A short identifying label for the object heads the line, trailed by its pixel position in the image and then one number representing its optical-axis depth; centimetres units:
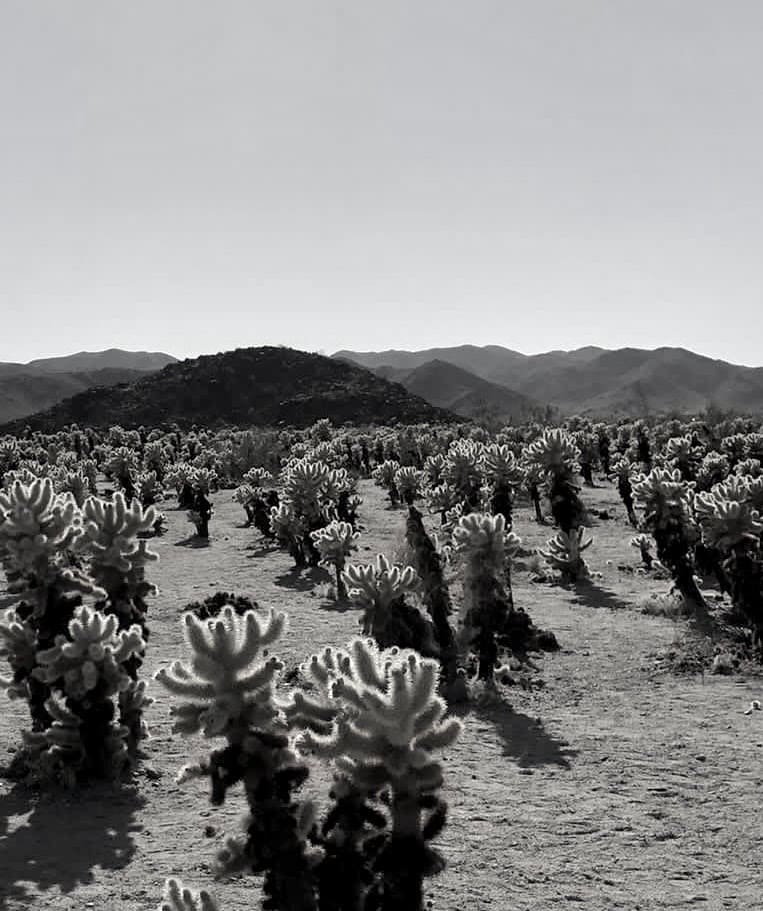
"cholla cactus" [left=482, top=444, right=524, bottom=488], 2816
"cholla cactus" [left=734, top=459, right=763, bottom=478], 3394
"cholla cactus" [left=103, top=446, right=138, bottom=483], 4681
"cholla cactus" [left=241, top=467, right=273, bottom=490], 4541
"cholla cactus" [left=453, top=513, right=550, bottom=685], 1596
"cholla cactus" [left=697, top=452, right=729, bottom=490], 3541
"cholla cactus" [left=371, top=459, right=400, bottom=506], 4469
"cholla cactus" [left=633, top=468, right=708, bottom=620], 2080
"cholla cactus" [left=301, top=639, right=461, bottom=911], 512
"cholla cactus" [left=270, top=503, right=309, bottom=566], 2889
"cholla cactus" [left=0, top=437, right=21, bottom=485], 5253
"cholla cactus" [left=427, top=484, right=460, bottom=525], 3206
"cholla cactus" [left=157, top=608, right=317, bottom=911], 552
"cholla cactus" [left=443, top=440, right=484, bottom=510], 2891
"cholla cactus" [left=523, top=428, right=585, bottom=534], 2542
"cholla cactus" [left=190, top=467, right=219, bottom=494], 3794
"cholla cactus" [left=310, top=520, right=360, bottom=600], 2378
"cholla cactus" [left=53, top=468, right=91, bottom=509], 3653
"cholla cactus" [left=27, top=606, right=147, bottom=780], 1085
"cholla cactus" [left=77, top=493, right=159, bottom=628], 1280
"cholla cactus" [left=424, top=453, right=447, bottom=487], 4410
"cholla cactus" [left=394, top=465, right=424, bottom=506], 4081
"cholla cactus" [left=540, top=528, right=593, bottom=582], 2567
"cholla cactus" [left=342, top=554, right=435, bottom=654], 1467
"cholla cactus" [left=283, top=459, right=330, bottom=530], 2991
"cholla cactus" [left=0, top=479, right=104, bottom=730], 1139
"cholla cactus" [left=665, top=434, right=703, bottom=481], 3941
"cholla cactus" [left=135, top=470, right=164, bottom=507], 4488
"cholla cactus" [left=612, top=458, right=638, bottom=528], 3438
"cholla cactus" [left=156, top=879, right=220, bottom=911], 511
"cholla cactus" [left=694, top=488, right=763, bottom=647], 1727
